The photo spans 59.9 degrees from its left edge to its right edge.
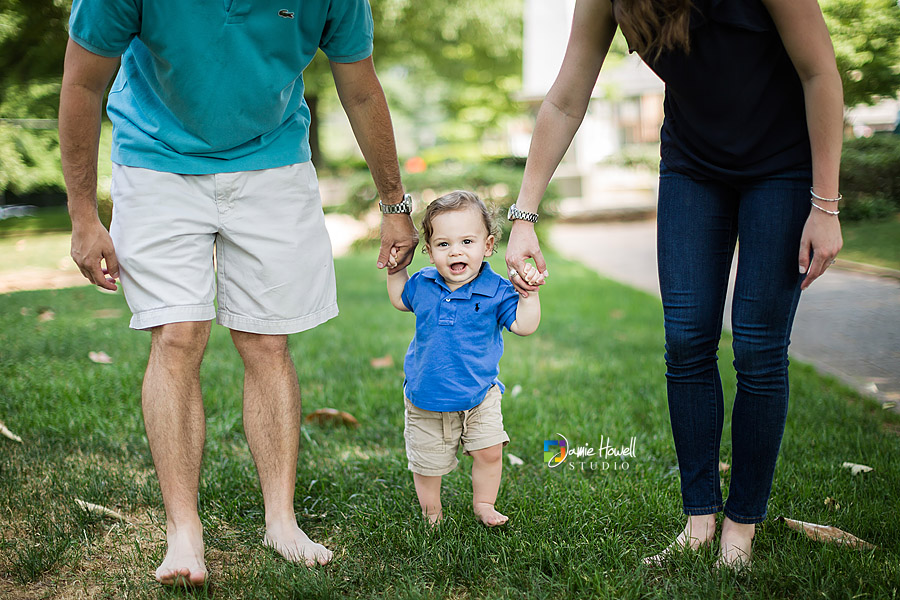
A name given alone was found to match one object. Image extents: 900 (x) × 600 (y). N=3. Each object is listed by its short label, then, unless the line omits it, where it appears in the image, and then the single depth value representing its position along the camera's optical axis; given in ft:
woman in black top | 6.50
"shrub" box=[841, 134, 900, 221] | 26.58
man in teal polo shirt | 7.05
